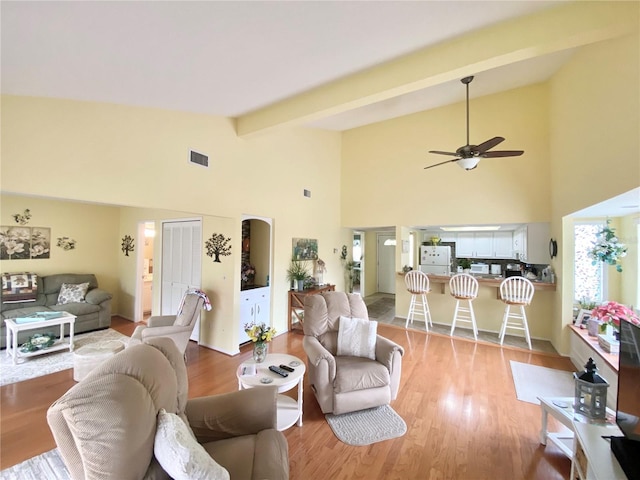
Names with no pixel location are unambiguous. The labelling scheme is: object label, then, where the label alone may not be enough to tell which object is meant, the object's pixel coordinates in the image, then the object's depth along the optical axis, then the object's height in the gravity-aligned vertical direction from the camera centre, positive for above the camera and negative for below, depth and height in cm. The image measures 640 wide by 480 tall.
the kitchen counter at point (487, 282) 425 -62
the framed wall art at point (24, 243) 453 -2
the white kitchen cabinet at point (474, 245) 602 +2
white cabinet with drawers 419 -105
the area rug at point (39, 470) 187 -164
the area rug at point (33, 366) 318 -161
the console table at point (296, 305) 498 -114
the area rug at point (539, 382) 292 -160
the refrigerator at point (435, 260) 607 -32
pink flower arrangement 258 -65
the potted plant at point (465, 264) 604 -41
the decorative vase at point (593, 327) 331 -101
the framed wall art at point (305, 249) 516 -9
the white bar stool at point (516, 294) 413 -74
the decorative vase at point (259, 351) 251 -101
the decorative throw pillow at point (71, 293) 477 -92
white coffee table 350 -127
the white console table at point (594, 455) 135 -114
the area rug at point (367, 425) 221 -159
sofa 445 -109
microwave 598 -49
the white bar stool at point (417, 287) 491 -78
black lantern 188 -105
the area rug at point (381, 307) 611 -156
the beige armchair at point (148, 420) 98 -79
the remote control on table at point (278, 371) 230 -111
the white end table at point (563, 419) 188 -127
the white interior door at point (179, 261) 440 -31
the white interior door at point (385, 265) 839 -64
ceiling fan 340 +120
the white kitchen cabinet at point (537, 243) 452 +6
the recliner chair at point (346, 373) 241 -118
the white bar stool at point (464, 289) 452 -73
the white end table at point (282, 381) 220 -114
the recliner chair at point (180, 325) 328 -108
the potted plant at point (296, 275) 508 -59
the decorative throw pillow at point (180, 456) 108 -89
